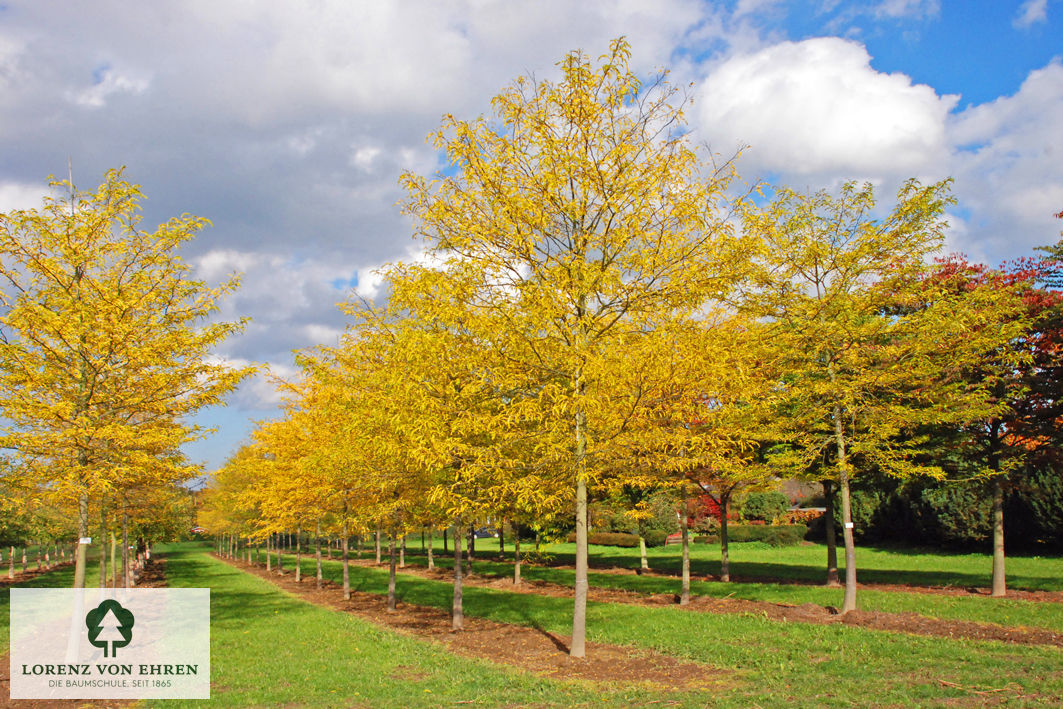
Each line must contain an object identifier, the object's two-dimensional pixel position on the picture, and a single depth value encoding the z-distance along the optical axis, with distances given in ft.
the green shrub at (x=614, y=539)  135.85
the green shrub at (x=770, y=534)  121.29
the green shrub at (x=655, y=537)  119.89
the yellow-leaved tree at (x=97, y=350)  29.68
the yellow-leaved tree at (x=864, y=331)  41.98
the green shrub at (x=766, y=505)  133.59
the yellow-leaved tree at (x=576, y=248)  28.37
